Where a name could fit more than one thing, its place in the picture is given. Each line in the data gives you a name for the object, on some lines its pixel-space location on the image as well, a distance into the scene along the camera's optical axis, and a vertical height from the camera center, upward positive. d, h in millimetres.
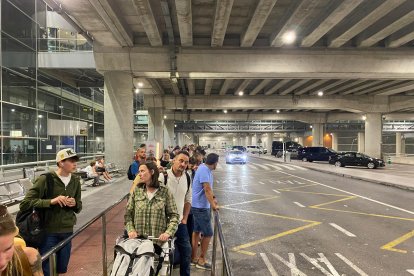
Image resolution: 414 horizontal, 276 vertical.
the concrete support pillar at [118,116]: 16859 +1012
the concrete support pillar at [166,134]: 49156 +250
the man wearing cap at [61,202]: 3744 -778
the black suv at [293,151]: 47750 -2242
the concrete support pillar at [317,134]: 45594 +278
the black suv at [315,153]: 39281 -2154
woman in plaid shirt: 3891 -893
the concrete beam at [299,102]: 31328 +3263
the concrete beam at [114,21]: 11080 +4420
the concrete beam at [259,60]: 16141 +3746
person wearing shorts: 5461 -1263
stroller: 3229 -1263
